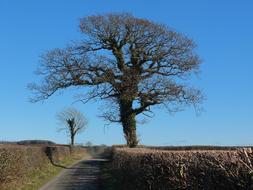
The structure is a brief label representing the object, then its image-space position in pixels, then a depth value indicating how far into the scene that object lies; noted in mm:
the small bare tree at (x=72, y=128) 107312
